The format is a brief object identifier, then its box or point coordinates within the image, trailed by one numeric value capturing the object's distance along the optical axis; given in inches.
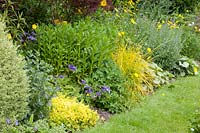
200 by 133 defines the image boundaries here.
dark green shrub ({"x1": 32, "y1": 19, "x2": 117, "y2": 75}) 233.1
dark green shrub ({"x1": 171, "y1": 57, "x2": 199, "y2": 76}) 313.7
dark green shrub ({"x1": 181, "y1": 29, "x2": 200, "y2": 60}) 343.3
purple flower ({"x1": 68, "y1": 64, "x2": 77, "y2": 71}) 230.1
